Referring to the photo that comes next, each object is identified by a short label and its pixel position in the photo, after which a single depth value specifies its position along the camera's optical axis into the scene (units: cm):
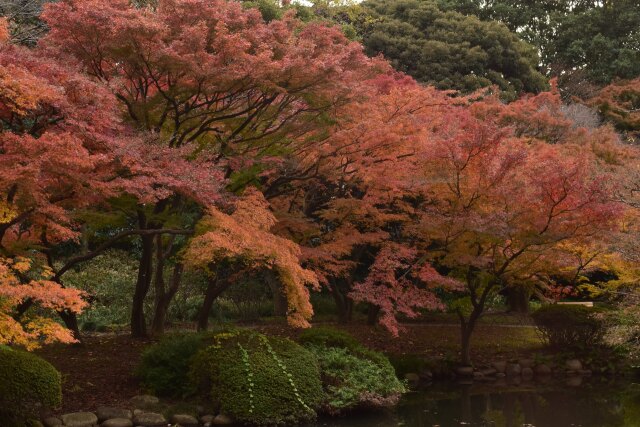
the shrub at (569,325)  1517
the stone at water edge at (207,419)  981
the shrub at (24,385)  817
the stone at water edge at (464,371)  1446
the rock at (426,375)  1420
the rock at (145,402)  1003
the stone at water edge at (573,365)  1533
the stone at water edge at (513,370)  1501
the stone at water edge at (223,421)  977
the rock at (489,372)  1472
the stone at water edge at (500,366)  1498
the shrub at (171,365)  1055
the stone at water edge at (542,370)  1519
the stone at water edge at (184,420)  980
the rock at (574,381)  1429
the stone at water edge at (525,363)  1523
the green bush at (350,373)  1059
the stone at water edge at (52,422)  905
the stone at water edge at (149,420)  966
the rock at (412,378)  1379
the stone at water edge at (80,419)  923
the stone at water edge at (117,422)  945
